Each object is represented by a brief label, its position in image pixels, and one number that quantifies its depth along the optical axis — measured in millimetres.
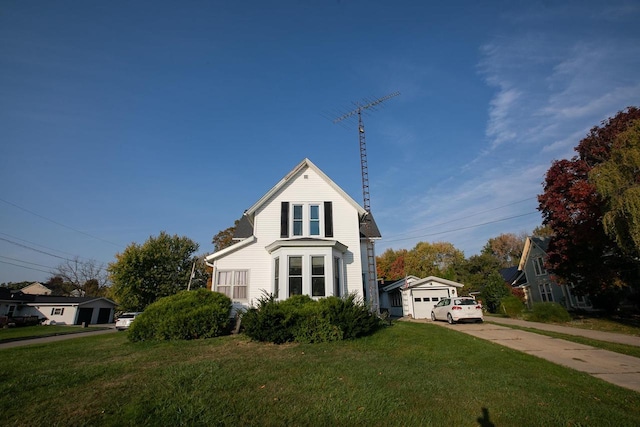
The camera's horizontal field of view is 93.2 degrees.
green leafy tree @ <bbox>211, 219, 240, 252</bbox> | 50609
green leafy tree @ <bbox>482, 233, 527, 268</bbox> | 65125
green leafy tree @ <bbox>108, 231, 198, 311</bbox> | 42719
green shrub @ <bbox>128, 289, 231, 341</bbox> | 11930
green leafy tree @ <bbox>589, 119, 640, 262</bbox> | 12973
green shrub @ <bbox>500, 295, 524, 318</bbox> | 24562
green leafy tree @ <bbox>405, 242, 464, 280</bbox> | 62425
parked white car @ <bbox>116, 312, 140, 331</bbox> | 30438
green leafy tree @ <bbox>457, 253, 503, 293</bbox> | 43344
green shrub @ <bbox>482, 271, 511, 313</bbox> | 30547
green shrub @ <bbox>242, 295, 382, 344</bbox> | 10992
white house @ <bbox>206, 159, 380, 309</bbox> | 15281
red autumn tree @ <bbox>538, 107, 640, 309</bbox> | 16531
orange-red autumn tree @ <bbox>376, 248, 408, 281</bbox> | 65375
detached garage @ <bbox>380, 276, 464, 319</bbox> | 25875
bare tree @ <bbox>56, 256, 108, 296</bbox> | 62844
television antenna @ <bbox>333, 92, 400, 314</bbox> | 18128
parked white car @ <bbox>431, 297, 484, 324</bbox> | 18516
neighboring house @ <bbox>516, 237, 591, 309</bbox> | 28203
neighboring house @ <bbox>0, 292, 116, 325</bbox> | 42969
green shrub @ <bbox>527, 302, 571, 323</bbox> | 19616
